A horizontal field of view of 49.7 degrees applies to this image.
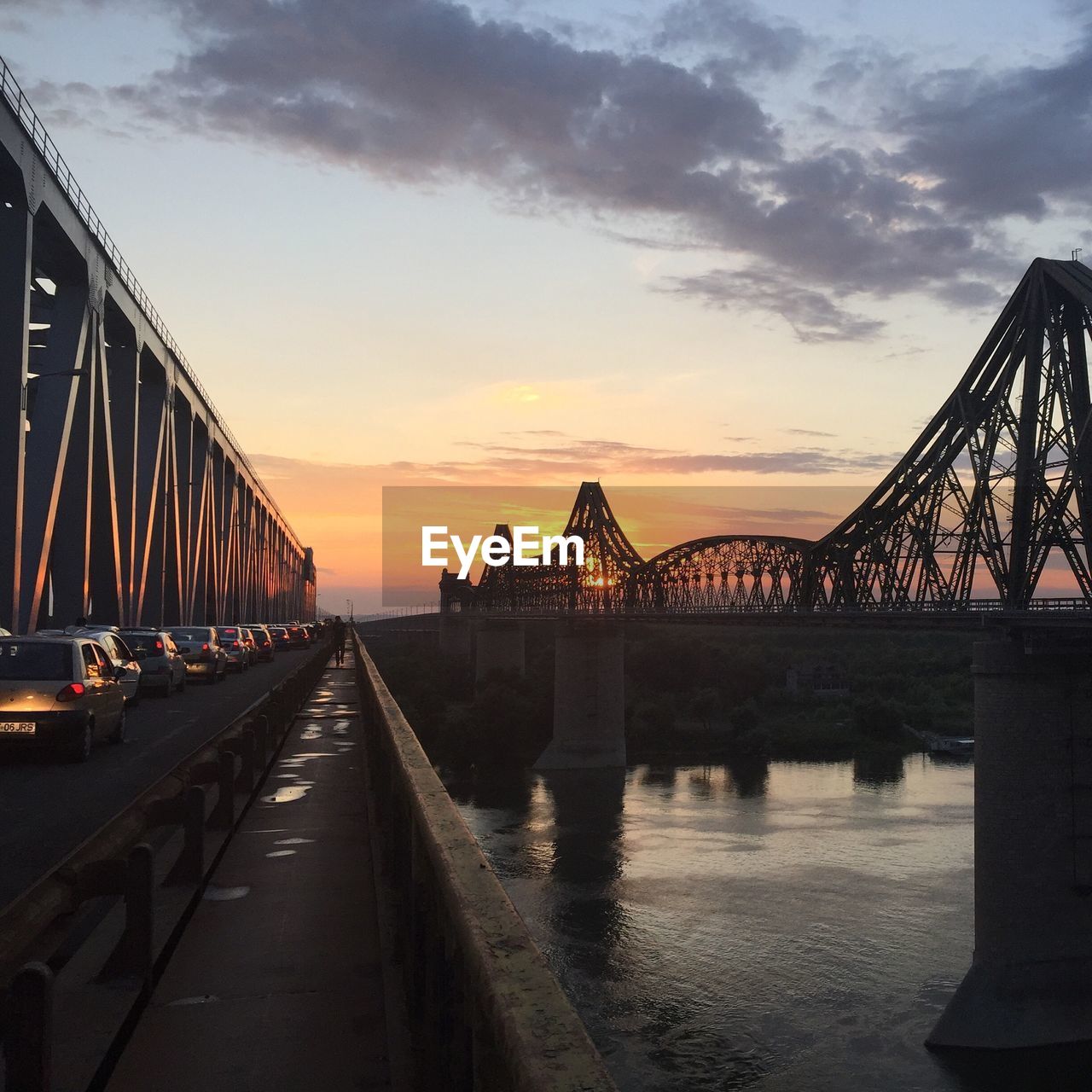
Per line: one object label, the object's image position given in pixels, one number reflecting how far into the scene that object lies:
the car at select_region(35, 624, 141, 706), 21.20
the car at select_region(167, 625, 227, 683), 34.47
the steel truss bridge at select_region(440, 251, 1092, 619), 53.97
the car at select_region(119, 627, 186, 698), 28.28
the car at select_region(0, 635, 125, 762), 15.40
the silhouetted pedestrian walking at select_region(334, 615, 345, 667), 51.06
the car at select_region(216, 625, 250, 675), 42.88
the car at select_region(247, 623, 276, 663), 53.66
